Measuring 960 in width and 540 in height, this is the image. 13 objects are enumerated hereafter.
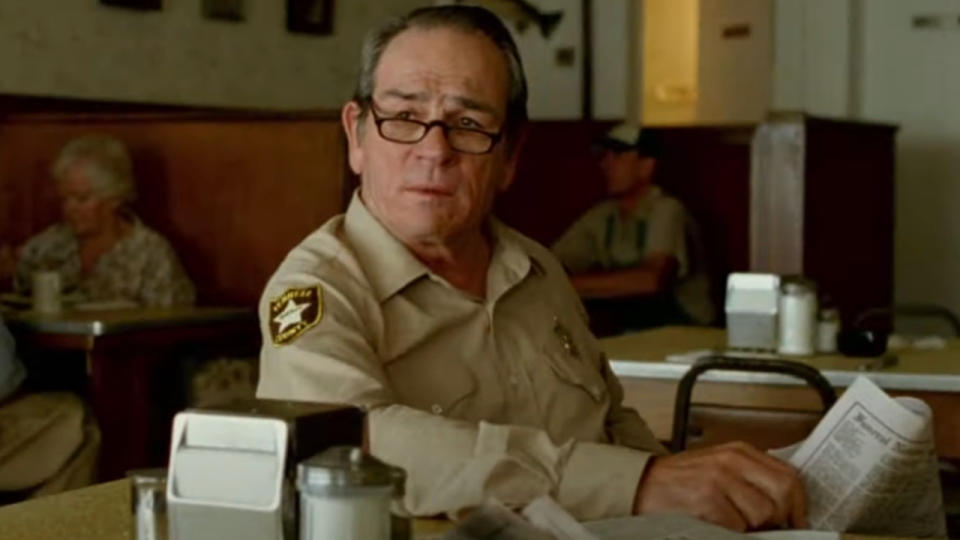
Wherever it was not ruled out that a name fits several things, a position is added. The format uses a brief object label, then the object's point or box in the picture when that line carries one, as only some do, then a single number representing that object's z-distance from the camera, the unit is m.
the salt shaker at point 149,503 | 1.21
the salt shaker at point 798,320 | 3.80
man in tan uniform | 1.86
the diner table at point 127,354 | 4.73
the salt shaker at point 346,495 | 1.08
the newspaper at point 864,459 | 1.71
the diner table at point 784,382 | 3.41
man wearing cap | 6.46
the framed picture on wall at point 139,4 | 6.81
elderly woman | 5.56
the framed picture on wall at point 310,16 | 7.80
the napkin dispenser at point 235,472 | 1.13
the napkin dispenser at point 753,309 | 3.86
